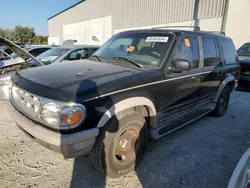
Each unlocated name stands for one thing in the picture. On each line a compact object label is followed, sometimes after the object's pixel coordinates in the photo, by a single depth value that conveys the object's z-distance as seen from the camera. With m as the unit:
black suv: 1.93
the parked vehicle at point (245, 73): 7.25
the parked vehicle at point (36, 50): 5.38
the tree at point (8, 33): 42.94
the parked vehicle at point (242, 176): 1.53
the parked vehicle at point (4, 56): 5.35
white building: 10.82
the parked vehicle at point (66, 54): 5.66
